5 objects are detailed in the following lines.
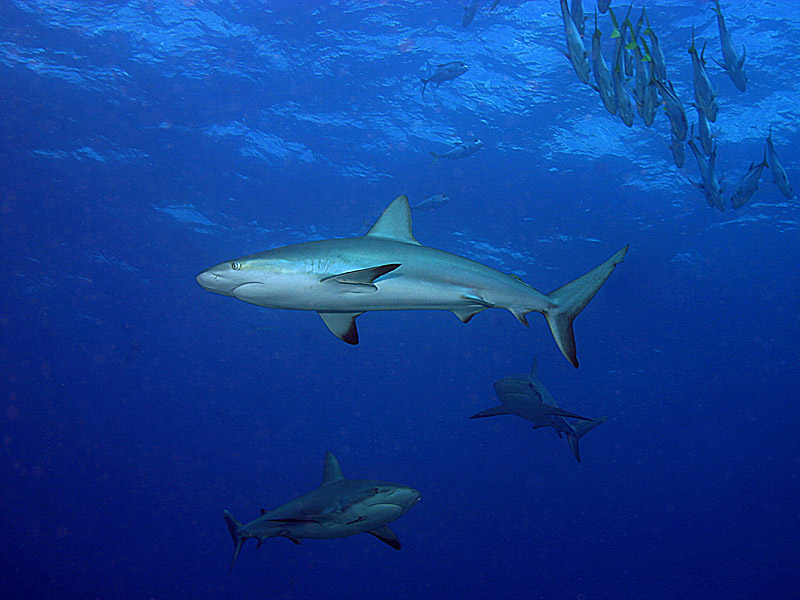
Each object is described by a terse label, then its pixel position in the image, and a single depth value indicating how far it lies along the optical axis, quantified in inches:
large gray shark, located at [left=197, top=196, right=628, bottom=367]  104.5
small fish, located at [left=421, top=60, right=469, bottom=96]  441.4
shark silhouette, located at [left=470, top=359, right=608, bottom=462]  306.2
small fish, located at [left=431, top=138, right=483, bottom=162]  497.4
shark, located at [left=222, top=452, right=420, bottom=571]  196.1
